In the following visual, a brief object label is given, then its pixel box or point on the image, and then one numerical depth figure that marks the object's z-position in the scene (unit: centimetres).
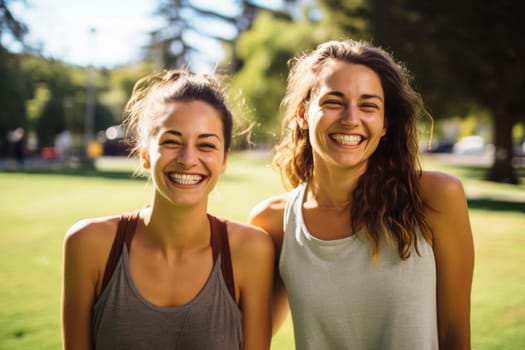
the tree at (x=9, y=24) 1912
